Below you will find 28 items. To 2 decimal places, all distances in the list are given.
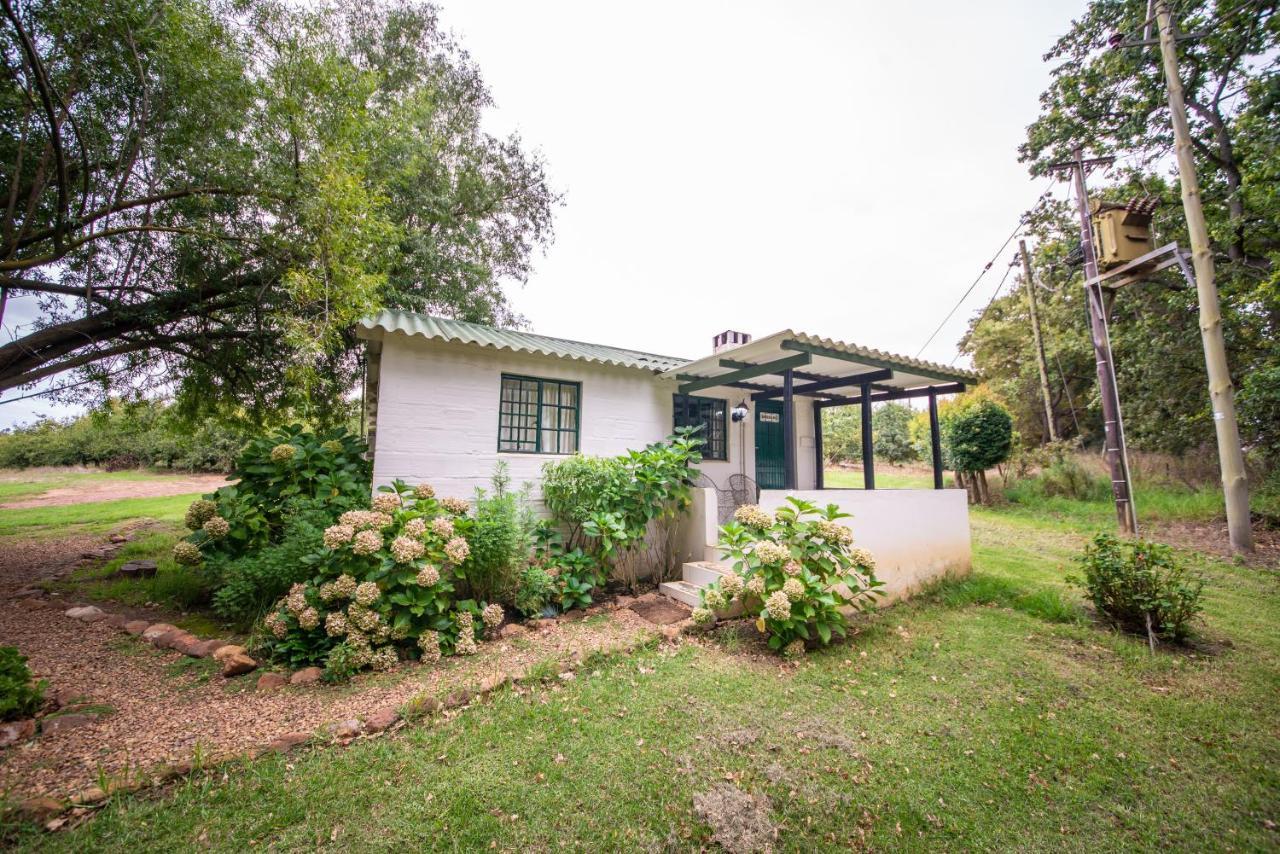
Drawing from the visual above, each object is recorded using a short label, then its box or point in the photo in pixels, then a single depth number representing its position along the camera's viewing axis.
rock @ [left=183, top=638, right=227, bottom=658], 3.60
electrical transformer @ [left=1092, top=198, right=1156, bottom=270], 7.51
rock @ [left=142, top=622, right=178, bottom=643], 3.84
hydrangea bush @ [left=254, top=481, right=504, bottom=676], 3.51
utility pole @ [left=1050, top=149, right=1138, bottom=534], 7.22
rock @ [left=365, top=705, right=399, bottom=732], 2.71
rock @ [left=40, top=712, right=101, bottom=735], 2.49
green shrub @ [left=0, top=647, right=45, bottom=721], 2.52
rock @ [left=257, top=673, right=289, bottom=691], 3.15
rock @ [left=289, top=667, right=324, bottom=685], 3.26
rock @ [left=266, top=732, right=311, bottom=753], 2.48
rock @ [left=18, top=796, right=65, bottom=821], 1.90
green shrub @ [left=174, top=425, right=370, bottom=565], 4.62
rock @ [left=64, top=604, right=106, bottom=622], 4.17
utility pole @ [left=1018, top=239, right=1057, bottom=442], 12.45
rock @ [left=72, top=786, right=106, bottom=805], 2.00
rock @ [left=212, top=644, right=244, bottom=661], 3.43
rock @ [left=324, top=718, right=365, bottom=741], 2.61
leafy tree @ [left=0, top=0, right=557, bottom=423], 4.35
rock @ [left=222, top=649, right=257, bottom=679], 3.29
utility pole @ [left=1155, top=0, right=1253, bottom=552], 6.14
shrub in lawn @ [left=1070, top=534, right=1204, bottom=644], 3.94
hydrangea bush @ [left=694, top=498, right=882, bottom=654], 3.93
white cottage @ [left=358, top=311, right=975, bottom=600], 5.27
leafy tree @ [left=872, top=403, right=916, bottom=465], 19.70
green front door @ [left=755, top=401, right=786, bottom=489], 8.31
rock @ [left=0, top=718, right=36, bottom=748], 2.37
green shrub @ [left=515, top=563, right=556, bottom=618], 4.60
